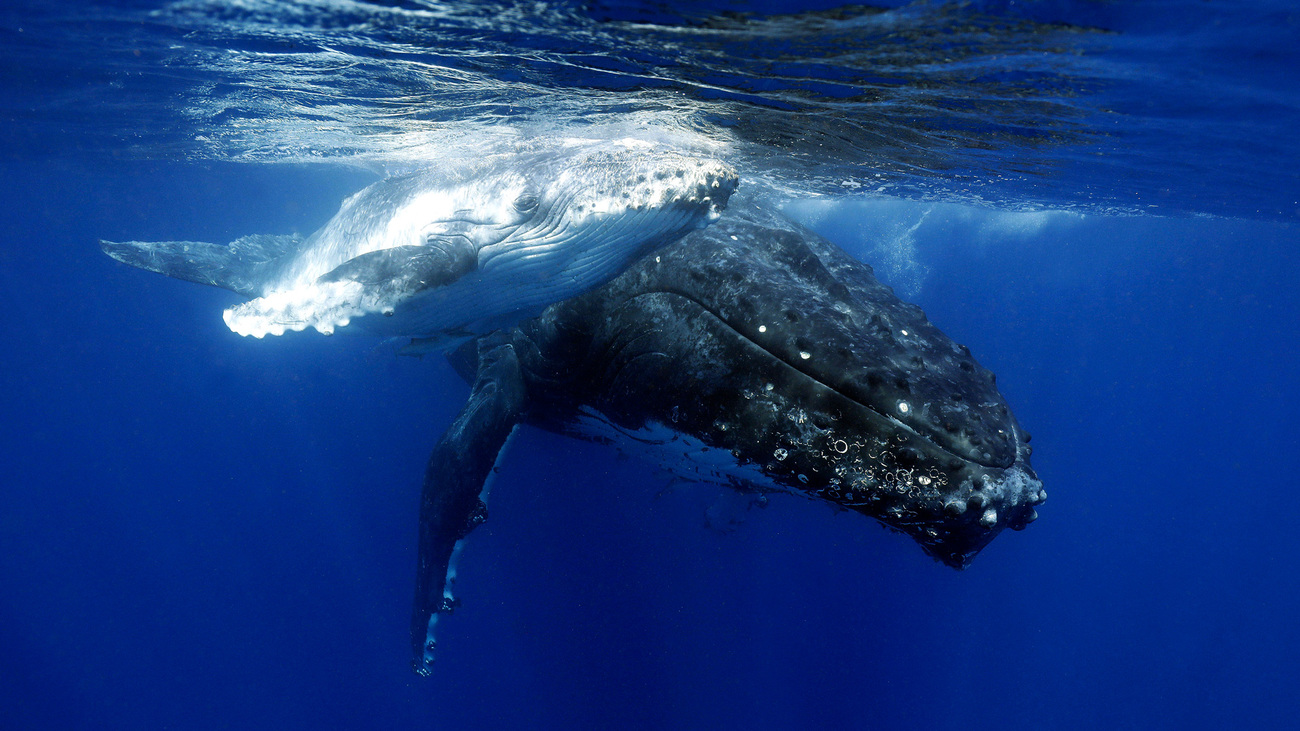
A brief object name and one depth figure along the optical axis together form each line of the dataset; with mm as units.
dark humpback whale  3615
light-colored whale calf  4133
